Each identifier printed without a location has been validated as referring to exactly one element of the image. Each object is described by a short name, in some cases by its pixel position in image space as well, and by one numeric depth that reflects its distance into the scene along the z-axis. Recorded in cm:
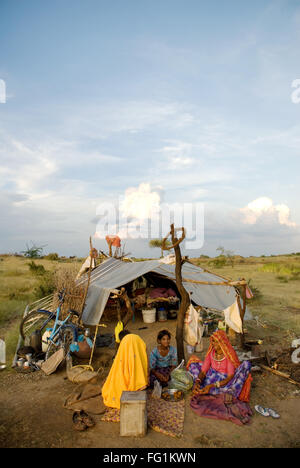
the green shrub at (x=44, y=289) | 1200
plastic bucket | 895
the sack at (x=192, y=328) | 677
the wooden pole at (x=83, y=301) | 654
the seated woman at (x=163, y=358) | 490
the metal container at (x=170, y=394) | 445
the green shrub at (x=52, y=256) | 3534
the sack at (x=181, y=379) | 470
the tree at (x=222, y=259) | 3097
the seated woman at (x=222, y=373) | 435
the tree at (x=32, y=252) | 3113
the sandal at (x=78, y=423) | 367
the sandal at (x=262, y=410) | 414
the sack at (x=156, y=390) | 449
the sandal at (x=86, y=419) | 375
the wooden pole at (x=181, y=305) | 549
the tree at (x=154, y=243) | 3023
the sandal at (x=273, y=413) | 407
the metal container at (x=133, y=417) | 351
